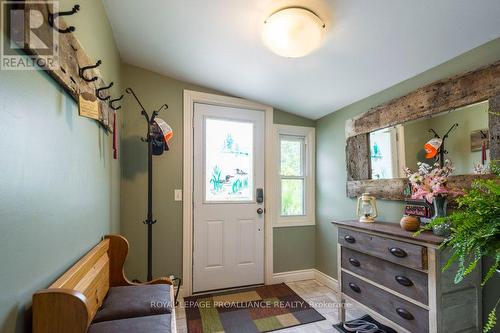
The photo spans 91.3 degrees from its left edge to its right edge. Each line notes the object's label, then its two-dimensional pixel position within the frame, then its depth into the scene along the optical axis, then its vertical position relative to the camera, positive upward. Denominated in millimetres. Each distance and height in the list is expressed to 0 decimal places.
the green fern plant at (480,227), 867 -200
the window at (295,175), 3105 -29
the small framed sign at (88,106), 1221 +356
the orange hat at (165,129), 2318 +419
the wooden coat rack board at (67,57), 816 +504
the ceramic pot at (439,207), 1577 -230
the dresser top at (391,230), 1443 -409
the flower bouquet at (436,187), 1608 -94
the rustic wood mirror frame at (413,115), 1507 +478
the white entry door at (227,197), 2734 -286
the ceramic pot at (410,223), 1703 -357
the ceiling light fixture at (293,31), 1449 +880
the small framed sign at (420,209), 1758 -271
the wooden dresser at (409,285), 1417 -724
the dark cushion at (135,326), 1125 -730
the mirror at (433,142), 1598 +239
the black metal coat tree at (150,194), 2186 -190
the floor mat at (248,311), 2115 -1328
